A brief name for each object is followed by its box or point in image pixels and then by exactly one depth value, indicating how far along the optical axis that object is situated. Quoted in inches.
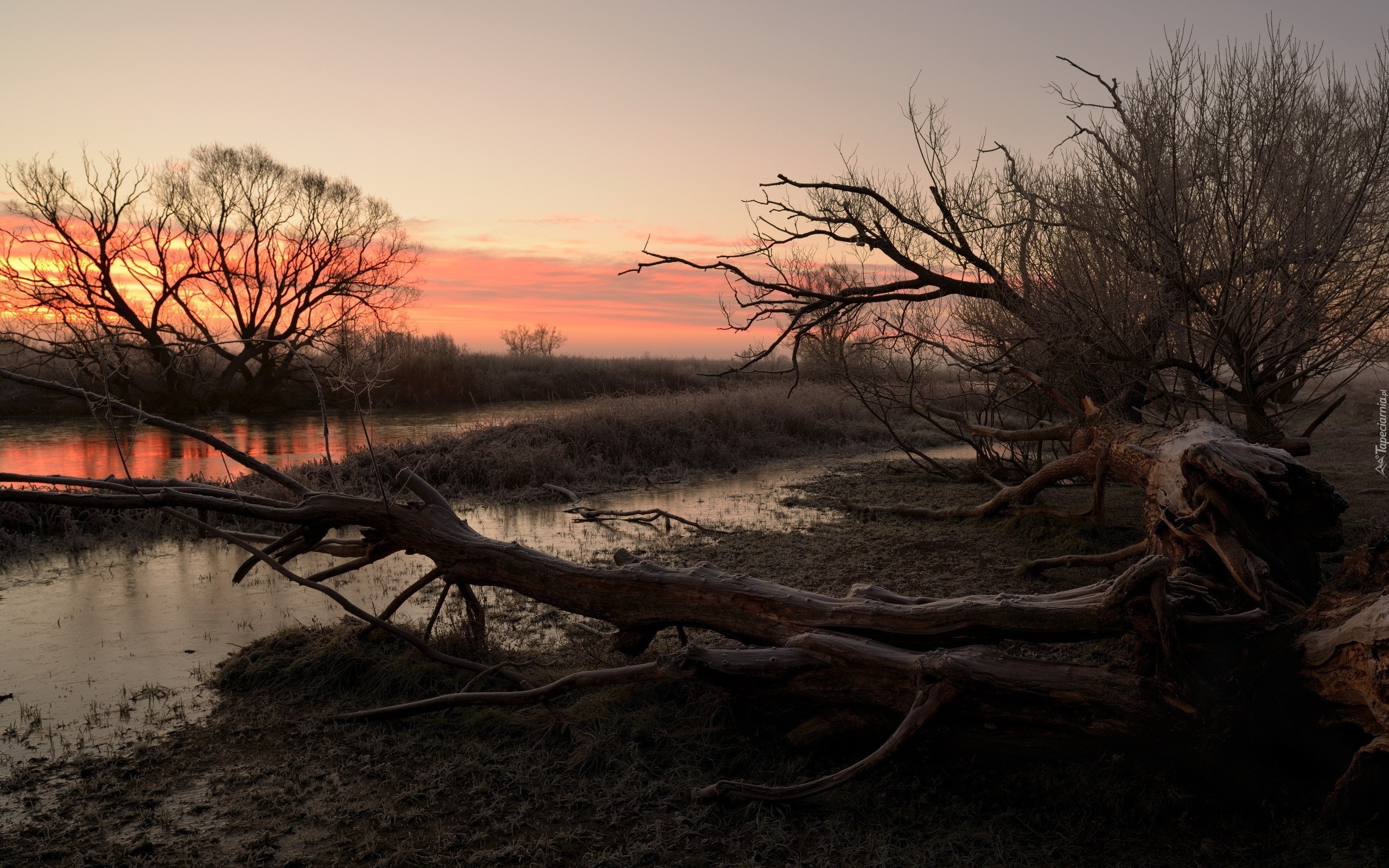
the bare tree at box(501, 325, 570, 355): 1927.9
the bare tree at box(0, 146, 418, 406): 866.8
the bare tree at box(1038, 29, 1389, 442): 242.2
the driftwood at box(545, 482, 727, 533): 389.8
